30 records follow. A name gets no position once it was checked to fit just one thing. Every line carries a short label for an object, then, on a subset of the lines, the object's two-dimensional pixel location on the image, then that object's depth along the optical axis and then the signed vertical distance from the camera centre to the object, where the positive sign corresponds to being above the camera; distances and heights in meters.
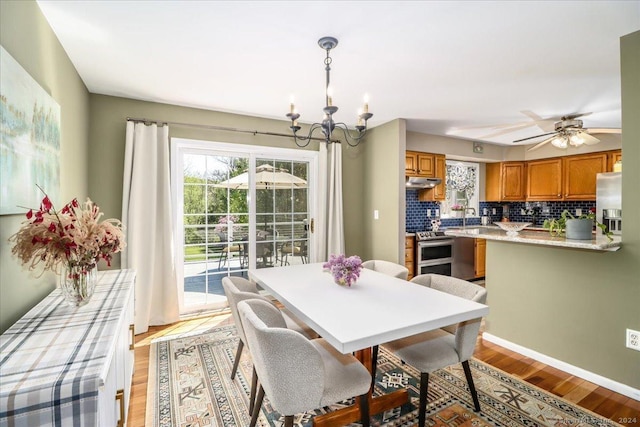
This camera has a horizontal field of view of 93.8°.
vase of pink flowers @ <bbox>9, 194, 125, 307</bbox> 1.34 -0.16
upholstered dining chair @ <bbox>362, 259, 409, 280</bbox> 2.61 -0.54
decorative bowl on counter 2.93 -0.17
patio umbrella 3.75 +0.40
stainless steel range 4.53 -0.65
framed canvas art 1.29 +0.36
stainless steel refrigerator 4.18 +0.16
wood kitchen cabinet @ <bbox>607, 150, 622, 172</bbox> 4.39 +0.78
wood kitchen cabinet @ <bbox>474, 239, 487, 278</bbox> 5.07 -0.78
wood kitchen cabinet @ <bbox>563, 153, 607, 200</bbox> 4.58 +0.59
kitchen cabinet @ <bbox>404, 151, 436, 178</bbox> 4.51 +0.72
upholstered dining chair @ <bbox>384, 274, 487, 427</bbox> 1.69 -0.83
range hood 4.49 +0.44
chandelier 1.86 +0.63
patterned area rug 1.83 -1.28
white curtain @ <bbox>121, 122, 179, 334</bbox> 3.05 -0.13
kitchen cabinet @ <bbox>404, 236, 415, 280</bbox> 4.49 -0.65
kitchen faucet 5.53 -0.12
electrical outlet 2.02 -0.88
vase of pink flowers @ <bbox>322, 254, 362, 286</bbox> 2.07 -0.42
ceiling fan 3.38 +0.90
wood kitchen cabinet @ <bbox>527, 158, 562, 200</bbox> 5.06 +0.55
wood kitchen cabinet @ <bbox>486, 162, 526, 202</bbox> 5.54 +0.55
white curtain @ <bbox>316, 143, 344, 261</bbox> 4.11 +0.09
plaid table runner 0.86 -0.51
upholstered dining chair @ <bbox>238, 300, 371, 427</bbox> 1.30 -0.73
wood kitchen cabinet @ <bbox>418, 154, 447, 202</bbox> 4.80 +0.47
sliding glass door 3.50 -0.01
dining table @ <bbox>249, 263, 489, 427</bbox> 1.35 -0.53
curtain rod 3.12 +0.98
